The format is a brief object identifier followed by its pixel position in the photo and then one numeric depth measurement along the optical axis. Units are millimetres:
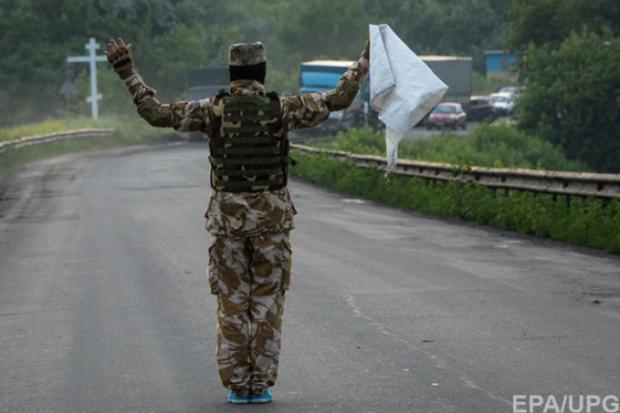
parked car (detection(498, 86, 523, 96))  105156
